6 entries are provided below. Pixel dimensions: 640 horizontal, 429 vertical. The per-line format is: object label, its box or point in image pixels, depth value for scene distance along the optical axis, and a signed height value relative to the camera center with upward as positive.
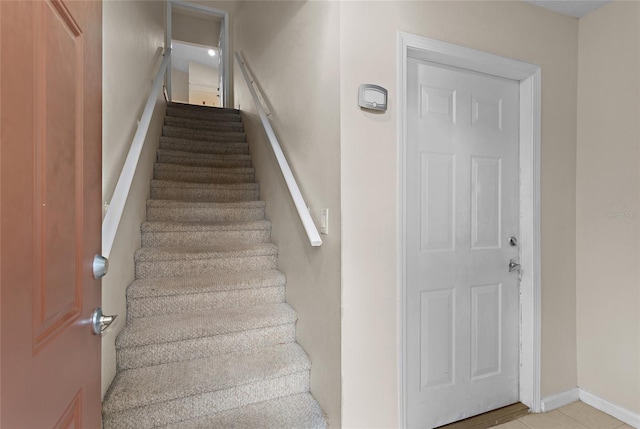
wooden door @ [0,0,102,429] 0.51 +0.00
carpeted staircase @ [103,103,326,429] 1.59 -0.66
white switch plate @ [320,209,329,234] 1.64 -0.05
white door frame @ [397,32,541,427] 2.00 -0.01
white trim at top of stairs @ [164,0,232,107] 4.57 +2.62
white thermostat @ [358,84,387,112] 1.51 +0.54
